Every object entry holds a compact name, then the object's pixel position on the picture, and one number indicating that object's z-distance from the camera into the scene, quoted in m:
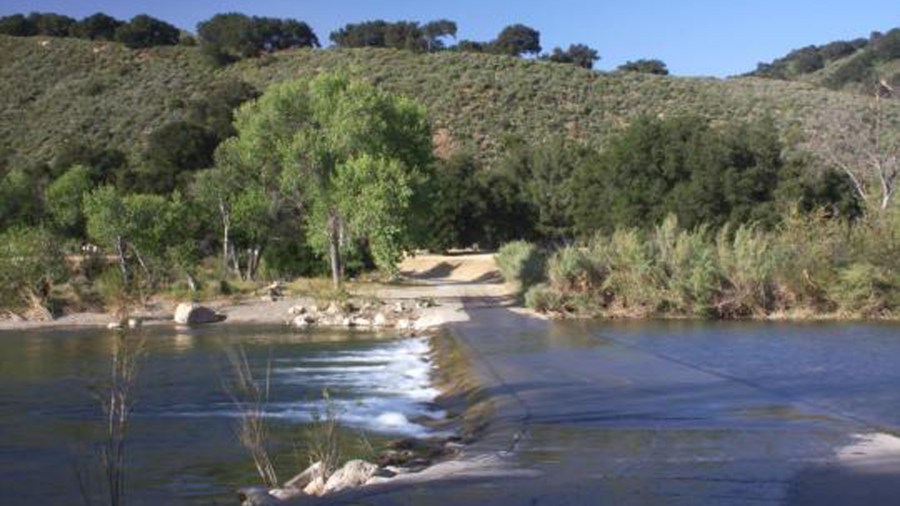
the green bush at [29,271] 38.75
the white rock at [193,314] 35.72
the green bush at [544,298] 31.52
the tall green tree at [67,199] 48.53
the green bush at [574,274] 31.55
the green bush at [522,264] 37.44
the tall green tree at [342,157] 37.22
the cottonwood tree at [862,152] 42.38
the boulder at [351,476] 10.59
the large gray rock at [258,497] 9.94
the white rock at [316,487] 10.60
